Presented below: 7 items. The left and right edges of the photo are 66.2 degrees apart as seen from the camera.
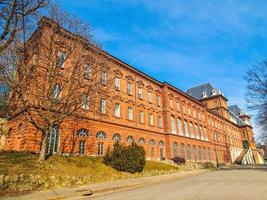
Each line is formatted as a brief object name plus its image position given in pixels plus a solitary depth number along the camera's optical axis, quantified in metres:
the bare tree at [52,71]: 14.55
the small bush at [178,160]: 32.59
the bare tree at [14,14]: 11.24
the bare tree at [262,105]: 25.39
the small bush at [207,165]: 35.74
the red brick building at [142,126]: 20.67
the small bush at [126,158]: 19.39
